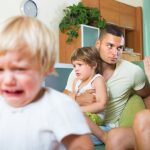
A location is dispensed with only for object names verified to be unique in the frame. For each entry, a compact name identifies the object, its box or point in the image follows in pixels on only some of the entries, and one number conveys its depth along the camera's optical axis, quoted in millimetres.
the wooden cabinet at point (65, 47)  4402
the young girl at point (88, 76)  1802
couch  1847
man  1865
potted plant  4328
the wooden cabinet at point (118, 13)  5213
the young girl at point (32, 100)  692
